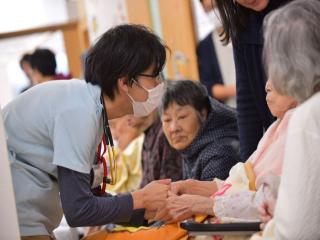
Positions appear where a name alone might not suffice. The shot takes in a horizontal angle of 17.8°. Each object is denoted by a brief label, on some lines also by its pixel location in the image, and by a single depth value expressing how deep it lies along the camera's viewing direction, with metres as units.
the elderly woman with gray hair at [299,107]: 2.12
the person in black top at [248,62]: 2.75
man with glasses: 2.51
